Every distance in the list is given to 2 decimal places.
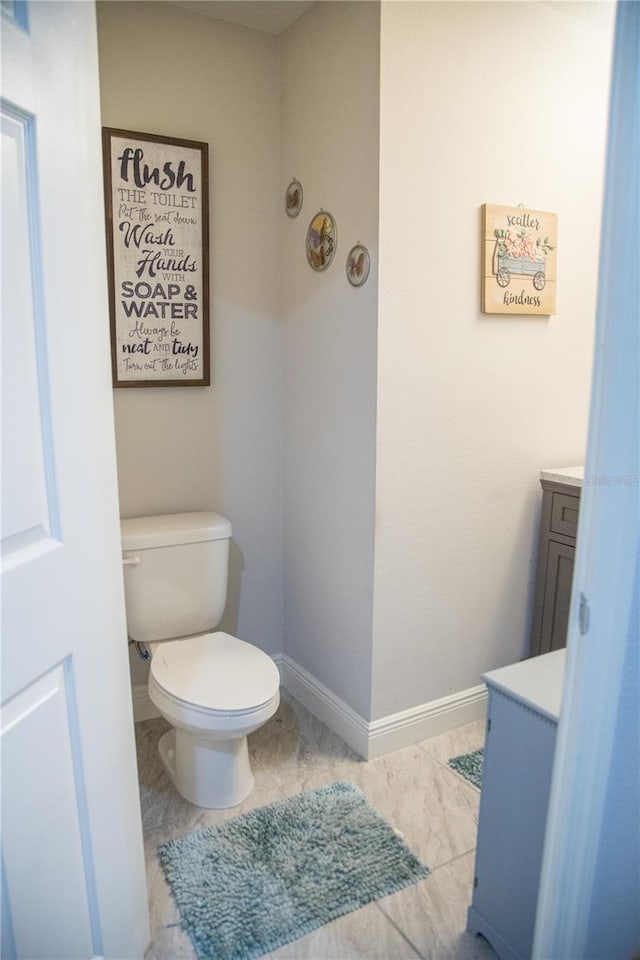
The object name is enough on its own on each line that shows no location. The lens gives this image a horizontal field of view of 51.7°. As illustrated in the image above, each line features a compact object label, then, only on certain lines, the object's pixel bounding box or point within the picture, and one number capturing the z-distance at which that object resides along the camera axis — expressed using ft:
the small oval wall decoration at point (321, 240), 6.88
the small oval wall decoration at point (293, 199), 7.46
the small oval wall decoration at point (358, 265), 6.37
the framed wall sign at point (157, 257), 6.97
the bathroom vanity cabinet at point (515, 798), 4.24
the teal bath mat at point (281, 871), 5.02
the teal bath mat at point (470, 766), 6.80
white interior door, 3.31
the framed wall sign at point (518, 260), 6.84
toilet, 5.97
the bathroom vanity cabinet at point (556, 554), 7.48
